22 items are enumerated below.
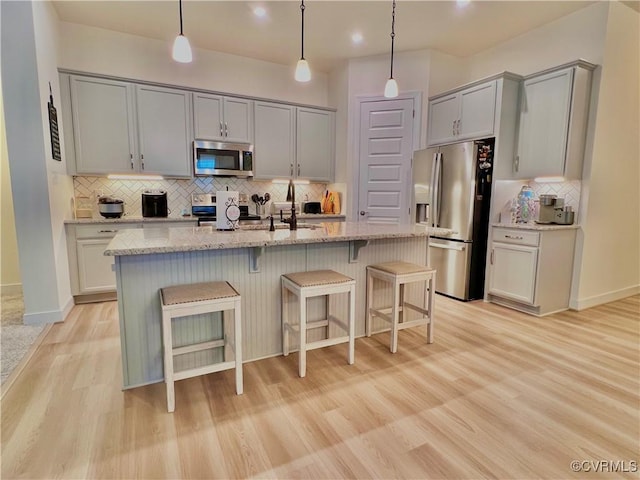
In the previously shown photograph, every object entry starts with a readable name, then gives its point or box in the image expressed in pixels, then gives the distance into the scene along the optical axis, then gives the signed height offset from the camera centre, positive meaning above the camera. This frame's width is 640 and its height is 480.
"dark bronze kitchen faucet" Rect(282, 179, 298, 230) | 2.68 -0.19
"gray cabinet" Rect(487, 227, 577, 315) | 3.34 -0.68
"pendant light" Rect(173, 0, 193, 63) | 2.17 +0.94
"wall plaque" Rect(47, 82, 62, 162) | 3.16 +0.61
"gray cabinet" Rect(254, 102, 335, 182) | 4.55 +0.78
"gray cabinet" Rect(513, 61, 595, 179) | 3.28 +0.81
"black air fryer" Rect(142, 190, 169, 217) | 3.98 -0.08
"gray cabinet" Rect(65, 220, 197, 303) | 3.54 -0.68
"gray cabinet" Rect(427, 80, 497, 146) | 3.69 +1.00
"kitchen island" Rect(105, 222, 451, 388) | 2.02 -0.50
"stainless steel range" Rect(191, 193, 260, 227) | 4.19 -0.14
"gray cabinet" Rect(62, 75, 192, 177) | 3.66 +0.78
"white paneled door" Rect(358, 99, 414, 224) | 4.48 +0.52
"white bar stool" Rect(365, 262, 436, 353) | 2.53 -0.74
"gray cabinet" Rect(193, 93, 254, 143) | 4.17 +1.00
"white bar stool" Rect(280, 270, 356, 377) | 2.16 -0.62
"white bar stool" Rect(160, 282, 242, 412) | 1.80 -0.61
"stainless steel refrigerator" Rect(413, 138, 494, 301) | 3.73 -0.11
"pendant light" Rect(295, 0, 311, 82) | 2.47 +0.93
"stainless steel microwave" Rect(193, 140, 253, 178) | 4.17 +0.48
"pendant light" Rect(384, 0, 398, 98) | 2.81 +0.92
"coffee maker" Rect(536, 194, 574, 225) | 3.47 -0.10
